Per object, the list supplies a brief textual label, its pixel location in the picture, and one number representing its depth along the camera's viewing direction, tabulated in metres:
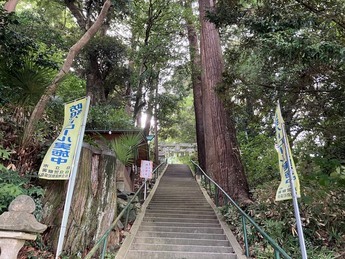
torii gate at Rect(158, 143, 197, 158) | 23.22
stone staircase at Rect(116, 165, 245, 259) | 4.30
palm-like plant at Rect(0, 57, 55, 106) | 4.09
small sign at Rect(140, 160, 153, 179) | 7.47
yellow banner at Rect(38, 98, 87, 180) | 3.36
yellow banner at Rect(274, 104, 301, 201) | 3.03
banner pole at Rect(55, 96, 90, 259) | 2.99
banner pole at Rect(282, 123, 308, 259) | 2.69
